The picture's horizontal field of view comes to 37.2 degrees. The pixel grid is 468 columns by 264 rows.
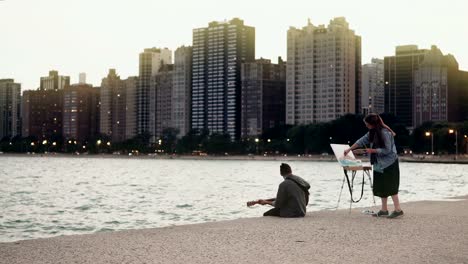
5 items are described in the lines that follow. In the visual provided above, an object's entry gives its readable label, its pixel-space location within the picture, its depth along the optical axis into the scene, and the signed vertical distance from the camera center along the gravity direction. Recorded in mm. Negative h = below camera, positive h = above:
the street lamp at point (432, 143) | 165875 +1225
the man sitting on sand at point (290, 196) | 14984 -1037
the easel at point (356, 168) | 15255 -440
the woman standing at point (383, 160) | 14586 -252
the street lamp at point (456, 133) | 155000 +3323
